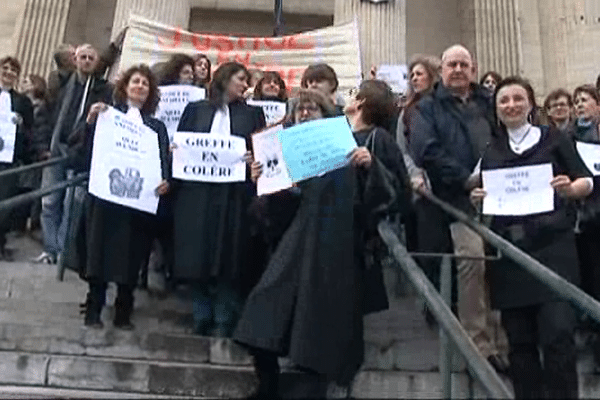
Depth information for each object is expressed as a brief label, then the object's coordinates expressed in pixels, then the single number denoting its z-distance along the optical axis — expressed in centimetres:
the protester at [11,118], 845
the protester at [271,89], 799
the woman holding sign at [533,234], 474
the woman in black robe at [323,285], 475
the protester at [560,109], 729
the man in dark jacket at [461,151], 575
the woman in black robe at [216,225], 623
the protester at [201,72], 813
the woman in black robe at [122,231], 624
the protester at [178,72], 783
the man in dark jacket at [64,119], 804
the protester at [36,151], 863
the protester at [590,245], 591
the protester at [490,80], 827
